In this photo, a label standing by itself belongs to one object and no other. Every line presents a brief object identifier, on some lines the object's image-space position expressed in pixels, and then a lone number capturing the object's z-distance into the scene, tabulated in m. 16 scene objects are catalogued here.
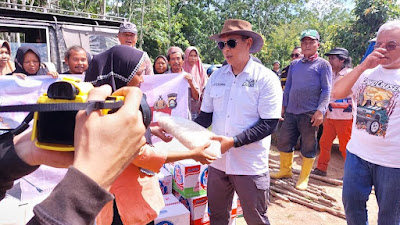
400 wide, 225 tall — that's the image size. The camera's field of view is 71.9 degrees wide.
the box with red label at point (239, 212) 3.41
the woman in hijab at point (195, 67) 5.19
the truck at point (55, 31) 5.63
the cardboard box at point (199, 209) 3.05
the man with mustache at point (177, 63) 4.55
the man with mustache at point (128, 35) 4.52
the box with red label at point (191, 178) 3.12
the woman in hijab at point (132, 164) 1.76
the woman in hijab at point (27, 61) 3.81
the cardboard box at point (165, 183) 3.40
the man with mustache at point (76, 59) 3.72
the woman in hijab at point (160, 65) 4.96
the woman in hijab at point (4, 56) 3.90
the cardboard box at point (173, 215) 2.70
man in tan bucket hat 2.32
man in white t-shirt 2.10
